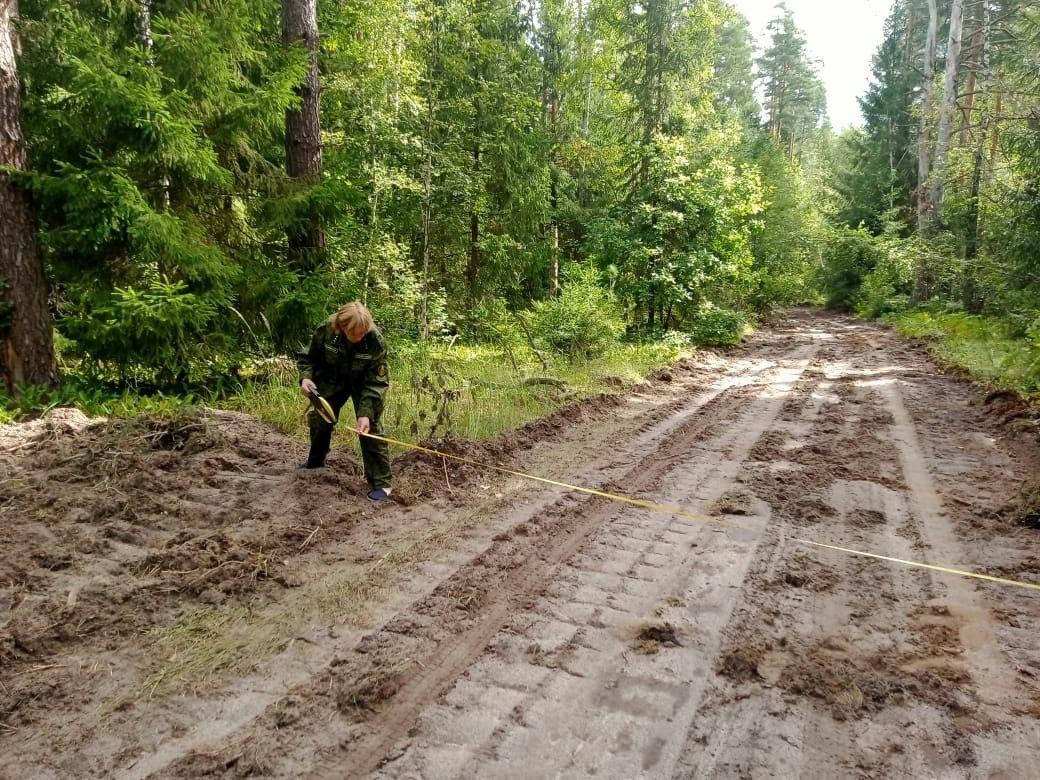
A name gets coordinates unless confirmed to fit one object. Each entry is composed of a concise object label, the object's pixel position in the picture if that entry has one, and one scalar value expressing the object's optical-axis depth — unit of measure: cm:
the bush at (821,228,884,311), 2544
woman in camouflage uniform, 533
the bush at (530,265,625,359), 1260
